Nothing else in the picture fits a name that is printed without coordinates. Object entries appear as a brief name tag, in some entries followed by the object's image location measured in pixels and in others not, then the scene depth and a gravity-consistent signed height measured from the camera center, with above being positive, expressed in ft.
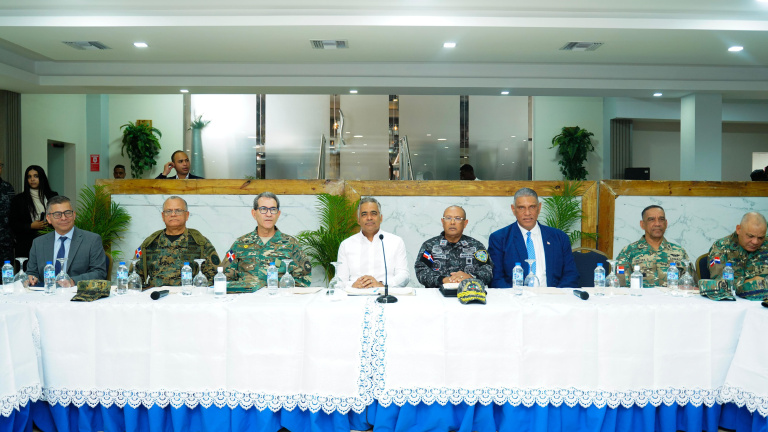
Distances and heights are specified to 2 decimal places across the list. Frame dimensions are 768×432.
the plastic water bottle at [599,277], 10.44 -1.28
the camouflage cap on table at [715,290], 9.61 -1.40
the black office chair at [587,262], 13.89 -1.38
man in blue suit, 13.06 -1.02
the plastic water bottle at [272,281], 10.21 -1.34
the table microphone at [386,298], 9.41 -1.51
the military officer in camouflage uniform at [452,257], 12.50 -1.13
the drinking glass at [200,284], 10.33 -1.42
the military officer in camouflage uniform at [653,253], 12.83 -1.07
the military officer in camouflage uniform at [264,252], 12.30 -1.01
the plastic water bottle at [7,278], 10.29 -1.36
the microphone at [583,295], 9.59 -1.48
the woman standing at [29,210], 17.95 -0.20
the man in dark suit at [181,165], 19.86 +1.33
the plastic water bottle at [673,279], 10.62 -1.34
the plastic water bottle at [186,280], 10.07 -1.31
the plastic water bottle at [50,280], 10.09 -1.31
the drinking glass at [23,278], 10.69 -1.36
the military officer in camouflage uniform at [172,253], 12.30 -1.03
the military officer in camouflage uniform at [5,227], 17.38 -0.69
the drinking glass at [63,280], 10.53 -1.36
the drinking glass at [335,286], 10.08 -1.42
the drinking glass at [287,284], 10.48 -1.44
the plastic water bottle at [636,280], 10.70 -1.37
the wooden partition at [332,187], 18.66 +0.54
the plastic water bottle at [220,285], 9.87 -1.36
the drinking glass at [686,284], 10.59 -1.43
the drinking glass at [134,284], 10.39 -1.41
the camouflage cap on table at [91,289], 9.38 -1.36
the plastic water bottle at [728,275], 10.18 -1.21
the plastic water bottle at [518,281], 10.07 -1.31
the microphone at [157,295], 9.41 -1.47
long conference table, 8.78 -2.42
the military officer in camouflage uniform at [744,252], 11.86 -0.98
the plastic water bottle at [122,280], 10.08 -1.30
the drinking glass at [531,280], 10.86 -1.41
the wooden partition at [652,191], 18.81 +0.44
